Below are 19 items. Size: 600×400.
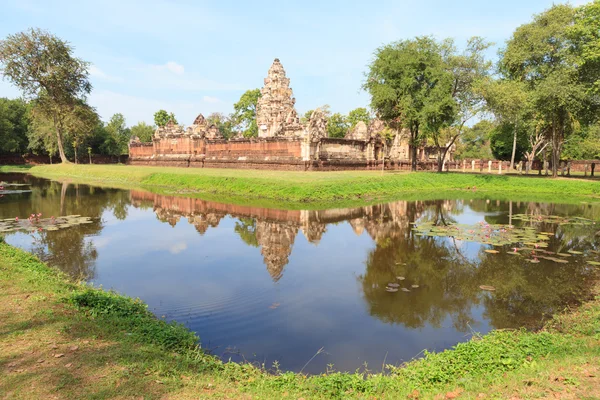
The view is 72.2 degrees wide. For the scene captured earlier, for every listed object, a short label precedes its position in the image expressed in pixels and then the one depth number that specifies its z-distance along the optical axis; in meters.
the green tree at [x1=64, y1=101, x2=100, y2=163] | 47.49
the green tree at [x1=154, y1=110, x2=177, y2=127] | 86.62
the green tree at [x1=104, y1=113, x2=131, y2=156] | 63.72
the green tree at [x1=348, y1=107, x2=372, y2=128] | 71.12
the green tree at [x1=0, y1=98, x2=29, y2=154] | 53.59
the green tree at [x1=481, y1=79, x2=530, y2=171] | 28.58
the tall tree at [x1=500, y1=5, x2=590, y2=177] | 28.42
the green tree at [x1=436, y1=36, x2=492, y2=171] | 32.09
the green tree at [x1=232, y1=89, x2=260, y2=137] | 76.44
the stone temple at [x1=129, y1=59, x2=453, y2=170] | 32.94
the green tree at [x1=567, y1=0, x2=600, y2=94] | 27.08
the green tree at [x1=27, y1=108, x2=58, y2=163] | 52.91
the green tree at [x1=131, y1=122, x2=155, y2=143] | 77.04
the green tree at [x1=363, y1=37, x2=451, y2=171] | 30.72
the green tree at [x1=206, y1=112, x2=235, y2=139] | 85.88
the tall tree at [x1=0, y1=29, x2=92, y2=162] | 43.81
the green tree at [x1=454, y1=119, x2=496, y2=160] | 72.74
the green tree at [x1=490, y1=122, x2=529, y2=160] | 50.00
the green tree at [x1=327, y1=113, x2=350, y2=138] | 69.12
